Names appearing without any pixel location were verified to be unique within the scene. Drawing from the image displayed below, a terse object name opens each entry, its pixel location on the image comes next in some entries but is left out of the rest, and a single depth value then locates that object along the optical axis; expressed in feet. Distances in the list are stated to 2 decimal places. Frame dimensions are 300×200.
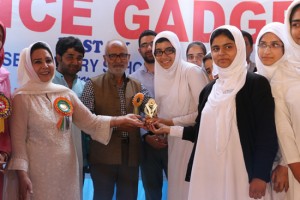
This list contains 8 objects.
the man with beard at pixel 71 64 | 9.57
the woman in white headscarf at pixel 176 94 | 8.63
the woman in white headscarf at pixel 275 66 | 6.20
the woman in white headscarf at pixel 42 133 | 7.09
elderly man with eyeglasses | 8.91
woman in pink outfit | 6.92
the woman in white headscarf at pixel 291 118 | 6.08
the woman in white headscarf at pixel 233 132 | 6.04
